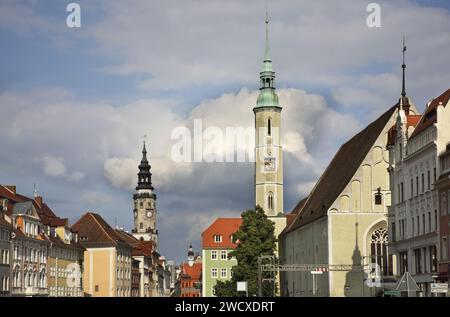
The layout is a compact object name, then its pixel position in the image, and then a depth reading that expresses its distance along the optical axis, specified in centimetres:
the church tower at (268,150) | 14975
